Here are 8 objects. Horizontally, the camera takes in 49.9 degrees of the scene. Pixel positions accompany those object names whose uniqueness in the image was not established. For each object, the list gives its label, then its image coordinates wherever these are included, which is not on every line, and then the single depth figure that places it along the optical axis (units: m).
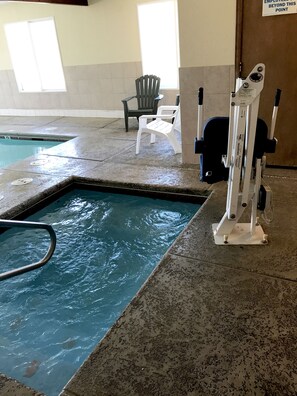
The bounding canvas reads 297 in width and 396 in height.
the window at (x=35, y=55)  6.81
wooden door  3.01
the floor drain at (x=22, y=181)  3.76
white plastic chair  4.21
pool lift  1.77
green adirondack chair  5.72
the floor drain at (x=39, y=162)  4.44
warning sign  2.89
